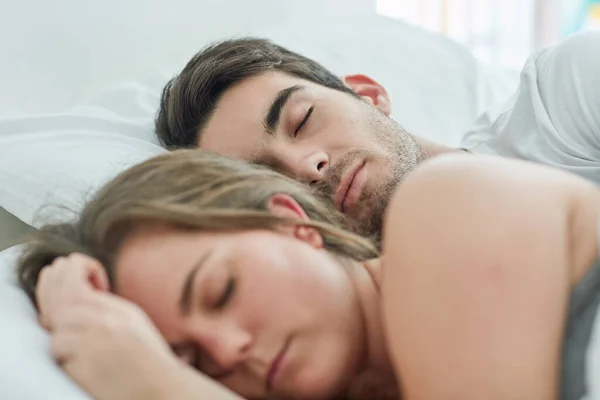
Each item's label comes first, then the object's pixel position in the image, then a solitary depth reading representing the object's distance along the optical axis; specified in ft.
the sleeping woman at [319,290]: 2.00
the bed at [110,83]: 3.38
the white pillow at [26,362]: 1.99
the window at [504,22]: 9.43
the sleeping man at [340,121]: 3.73
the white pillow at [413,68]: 5.43
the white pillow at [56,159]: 3.50
